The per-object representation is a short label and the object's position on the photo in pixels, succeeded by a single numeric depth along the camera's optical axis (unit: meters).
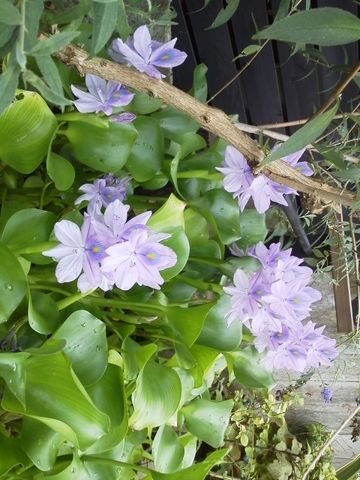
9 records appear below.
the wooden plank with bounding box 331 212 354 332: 1.31
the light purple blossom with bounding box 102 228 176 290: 0.65
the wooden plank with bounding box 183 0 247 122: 1.57
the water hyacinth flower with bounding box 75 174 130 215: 0.79
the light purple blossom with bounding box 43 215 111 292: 0.67
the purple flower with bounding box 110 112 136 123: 0.76
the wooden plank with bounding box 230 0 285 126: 1.56
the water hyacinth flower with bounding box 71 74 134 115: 0.72
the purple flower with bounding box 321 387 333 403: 1.61
